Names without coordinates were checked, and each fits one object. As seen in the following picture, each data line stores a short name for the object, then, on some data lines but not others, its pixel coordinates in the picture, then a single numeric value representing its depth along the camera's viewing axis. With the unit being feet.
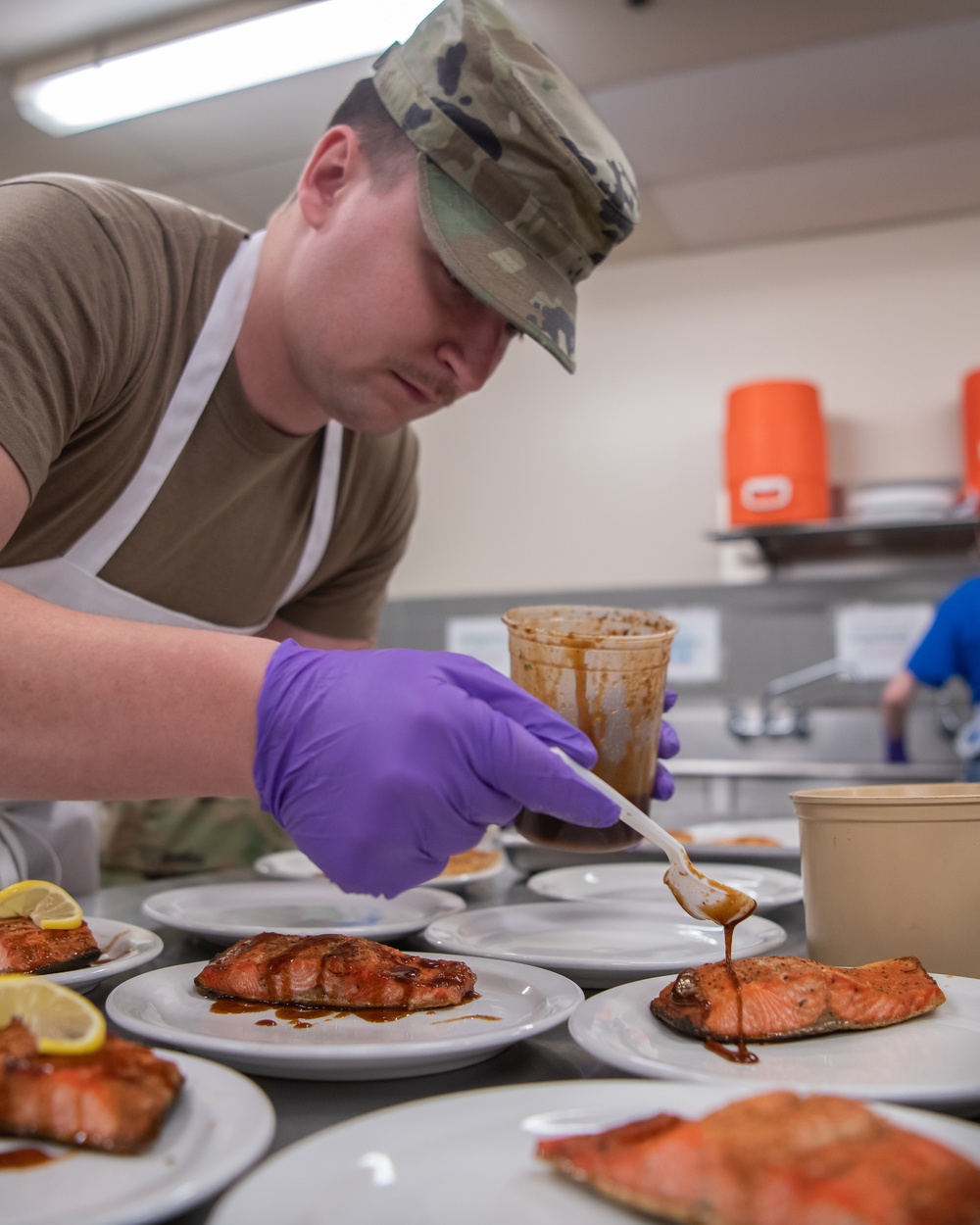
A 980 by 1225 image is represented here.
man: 3.32
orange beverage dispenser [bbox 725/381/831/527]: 15.05
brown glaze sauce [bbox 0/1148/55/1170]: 2.01
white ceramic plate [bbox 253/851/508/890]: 5.53
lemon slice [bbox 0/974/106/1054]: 2.32
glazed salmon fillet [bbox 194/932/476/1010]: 3.15
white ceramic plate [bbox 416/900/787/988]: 3.67
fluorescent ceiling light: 11.46
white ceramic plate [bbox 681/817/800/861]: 6.02
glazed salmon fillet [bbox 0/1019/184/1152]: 2.05
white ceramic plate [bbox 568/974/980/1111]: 2.35
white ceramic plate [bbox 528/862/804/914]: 5.18
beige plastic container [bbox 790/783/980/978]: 3.37
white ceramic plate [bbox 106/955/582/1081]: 2.55
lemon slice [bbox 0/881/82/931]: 3.76
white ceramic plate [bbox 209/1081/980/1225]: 1.81
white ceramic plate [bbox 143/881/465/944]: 4.17
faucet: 16.02
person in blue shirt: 13.52
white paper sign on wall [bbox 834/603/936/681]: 16.06
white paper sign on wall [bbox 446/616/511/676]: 18.60
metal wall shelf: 14.92
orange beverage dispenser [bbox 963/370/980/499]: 14.52
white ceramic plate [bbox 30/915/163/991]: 3.32
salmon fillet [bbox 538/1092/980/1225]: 1.72
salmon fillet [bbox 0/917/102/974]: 3.40
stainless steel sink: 14.28
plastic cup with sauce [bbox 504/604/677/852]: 3.60
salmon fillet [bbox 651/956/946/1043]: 2.82
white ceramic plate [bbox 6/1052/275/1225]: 1.76
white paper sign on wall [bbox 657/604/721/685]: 17.01
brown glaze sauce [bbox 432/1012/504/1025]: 2.97
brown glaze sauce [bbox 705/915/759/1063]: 2.70
